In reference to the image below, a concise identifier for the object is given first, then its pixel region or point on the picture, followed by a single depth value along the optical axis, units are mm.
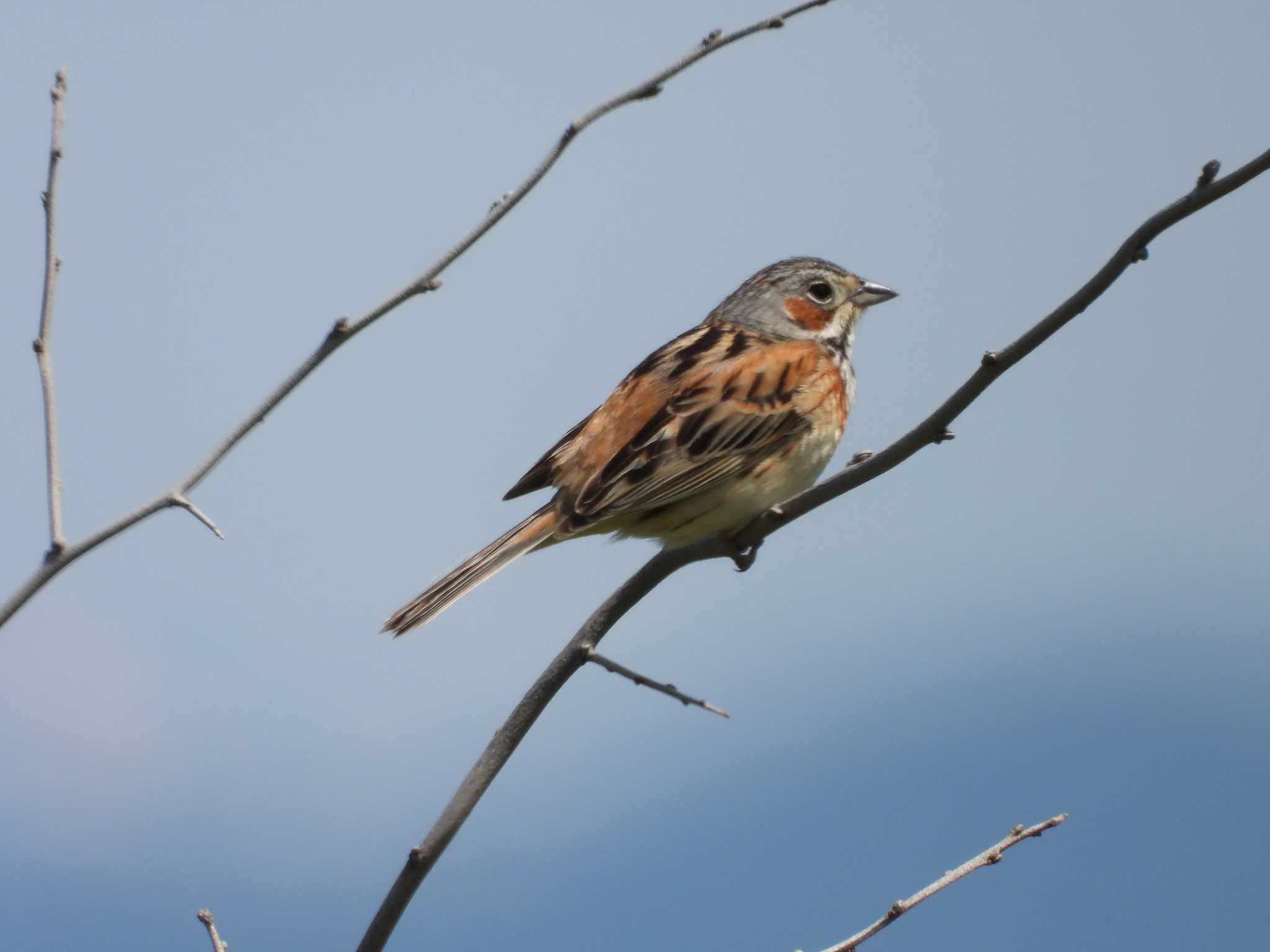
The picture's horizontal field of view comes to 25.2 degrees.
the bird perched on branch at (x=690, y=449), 8133
